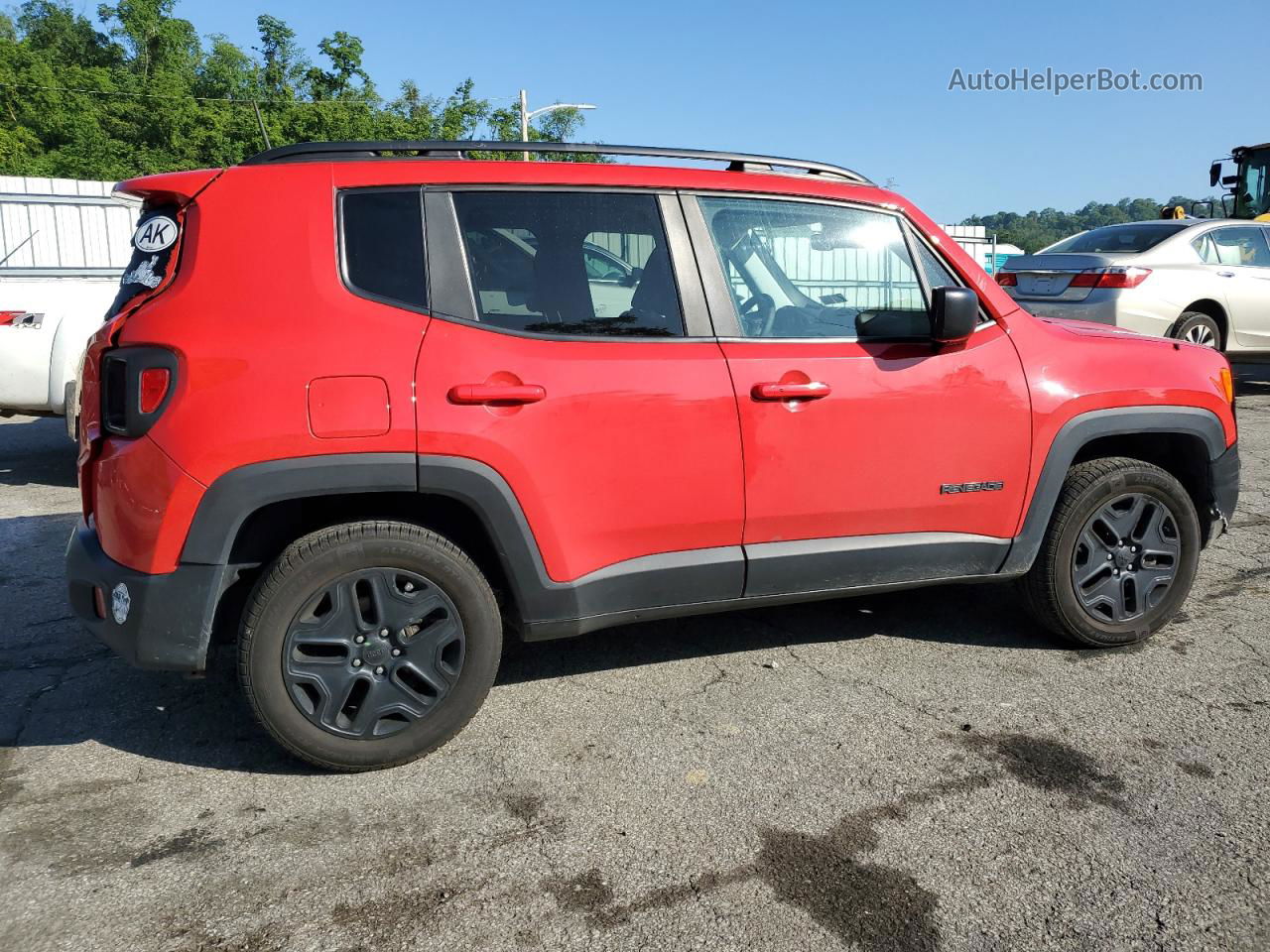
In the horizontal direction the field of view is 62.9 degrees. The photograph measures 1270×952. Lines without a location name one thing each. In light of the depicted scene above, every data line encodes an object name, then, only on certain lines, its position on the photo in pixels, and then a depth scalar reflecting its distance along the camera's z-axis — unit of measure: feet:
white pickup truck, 22.53
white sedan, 32.37
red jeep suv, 9.68
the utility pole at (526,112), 86.07
